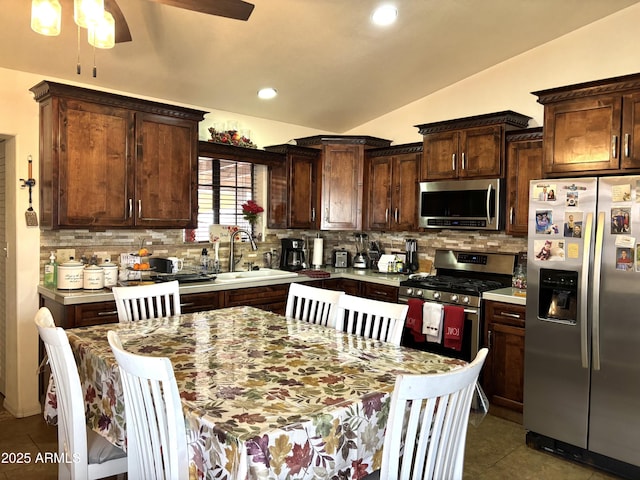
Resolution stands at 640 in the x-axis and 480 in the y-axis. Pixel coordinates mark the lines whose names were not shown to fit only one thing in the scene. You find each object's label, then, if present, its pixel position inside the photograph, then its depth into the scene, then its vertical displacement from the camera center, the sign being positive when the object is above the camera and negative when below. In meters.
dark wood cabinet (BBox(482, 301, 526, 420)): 3.41 -0.91
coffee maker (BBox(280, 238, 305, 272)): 4.87 -0.29
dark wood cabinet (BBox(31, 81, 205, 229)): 3.27 +0.45
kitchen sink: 4.04 -0.46
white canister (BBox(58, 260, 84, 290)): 3.29 -0.37
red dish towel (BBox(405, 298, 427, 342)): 3.84 -0.74
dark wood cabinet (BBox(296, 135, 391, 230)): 4.86 +0.45
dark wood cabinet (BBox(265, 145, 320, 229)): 4.79 +0.38
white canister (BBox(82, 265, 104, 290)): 3.32 -0.39
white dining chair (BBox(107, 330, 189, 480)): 1.29 -0.56
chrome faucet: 4.54 -0.29
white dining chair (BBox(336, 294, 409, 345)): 2.26 -0.43
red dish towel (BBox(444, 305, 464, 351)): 3.61 -0.74
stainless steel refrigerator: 2.63 -0.53
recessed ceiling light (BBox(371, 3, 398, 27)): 3.09 +1.40
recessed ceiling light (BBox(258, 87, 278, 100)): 4.18 +1.17
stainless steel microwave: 3.88 +0.21
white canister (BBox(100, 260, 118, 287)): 3.43 -0.38
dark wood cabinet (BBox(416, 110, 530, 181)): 3.83 +0.70
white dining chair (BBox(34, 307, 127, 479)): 1.70 -0.79
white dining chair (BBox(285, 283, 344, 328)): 2.65 -0.43
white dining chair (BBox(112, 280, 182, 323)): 2.71 -0.45
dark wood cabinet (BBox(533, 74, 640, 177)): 2.74 +0.62
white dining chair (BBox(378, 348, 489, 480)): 1.19 -0.51
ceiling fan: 1.99 +0.92
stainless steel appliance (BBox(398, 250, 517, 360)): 3.64 -0.45
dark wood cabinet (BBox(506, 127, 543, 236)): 3.66 +0.46
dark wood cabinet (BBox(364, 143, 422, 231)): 4.55 +0.39
